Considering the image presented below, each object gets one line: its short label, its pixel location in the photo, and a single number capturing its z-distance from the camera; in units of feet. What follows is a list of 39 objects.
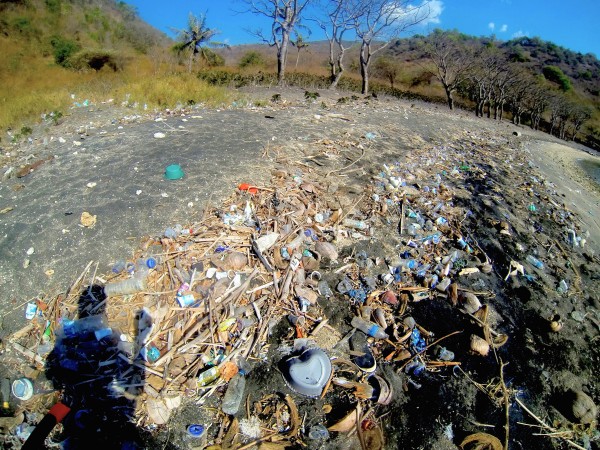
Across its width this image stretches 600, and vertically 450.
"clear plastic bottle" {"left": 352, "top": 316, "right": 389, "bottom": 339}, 7.46
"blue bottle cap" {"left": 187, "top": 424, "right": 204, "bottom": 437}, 5.49
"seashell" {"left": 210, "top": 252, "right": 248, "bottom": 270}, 8.07
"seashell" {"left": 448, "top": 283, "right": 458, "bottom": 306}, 8.77
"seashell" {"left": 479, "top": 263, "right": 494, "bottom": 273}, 10.16
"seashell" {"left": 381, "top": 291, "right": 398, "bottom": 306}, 8.39
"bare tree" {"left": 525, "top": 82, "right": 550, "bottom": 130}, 72.95
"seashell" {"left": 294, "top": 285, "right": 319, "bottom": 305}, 7.94
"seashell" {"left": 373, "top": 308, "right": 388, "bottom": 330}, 7.74
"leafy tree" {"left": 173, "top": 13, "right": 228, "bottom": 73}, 50.80
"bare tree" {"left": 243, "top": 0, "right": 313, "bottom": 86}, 41.68
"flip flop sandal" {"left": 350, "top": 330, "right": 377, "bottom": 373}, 6.80
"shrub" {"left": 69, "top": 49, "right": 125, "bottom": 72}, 40.35
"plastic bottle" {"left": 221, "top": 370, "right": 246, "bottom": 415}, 5.86
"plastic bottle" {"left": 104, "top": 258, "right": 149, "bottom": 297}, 7.29
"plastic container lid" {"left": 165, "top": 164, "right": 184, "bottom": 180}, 11.07
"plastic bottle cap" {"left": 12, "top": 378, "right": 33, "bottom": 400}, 5.80
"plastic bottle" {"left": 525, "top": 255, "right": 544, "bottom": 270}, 11.35
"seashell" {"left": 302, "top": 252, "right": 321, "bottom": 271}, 8.77
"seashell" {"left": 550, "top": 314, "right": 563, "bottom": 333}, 8.82
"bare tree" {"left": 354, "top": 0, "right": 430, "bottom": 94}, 47.16
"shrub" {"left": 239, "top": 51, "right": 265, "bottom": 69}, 75.41
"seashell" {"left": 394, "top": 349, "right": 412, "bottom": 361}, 7.07
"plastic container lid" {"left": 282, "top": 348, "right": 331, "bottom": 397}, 6.16
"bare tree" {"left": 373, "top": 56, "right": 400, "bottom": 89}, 93.20
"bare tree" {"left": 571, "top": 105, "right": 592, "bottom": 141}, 78.67
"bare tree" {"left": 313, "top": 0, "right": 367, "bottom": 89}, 46.62
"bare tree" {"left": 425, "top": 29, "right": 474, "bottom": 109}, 60.90
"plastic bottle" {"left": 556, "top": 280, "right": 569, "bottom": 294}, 10.45
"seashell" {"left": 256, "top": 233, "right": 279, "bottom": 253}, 8.67
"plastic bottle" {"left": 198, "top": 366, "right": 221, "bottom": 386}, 6.11
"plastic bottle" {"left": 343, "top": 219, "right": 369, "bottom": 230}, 10.58
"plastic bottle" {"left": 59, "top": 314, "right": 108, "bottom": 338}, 6.66
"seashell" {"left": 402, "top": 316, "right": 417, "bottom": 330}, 7.84
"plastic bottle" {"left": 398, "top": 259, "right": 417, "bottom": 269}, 9.57
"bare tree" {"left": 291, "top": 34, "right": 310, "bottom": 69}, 63.58
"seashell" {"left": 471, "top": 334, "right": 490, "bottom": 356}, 7.52
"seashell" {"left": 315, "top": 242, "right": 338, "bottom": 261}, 9.30
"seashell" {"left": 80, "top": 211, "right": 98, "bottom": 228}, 8.95
